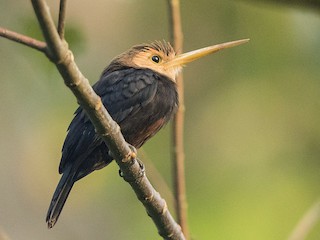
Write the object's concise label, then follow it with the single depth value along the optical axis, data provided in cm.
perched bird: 671
